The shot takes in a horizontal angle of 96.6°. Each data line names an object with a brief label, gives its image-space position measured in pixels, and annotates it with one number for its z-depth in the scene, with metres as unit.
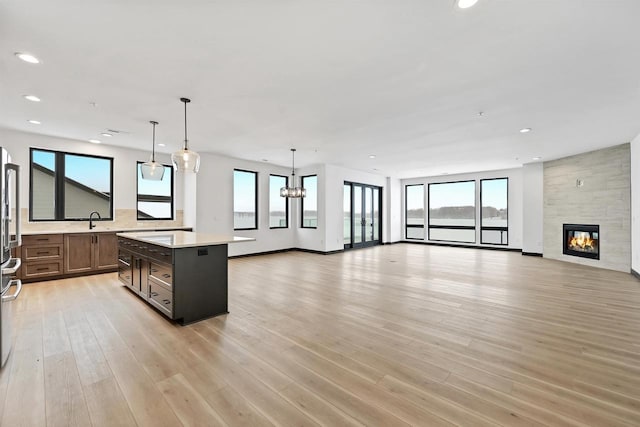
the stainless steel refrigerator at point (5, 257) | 2.34
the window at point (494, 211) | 9.83
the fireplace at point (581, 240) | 6.76
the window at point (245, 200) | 8.16
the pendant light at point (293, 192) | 7.38
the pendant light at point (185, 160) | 3.71
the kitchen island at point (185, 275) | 3.25
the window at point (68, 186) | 5.67
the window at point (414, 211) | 11.86
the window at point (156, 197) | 6.82
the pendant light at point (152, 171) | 4.50
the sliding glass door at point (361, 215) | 9.95
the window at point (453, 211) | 10.62
